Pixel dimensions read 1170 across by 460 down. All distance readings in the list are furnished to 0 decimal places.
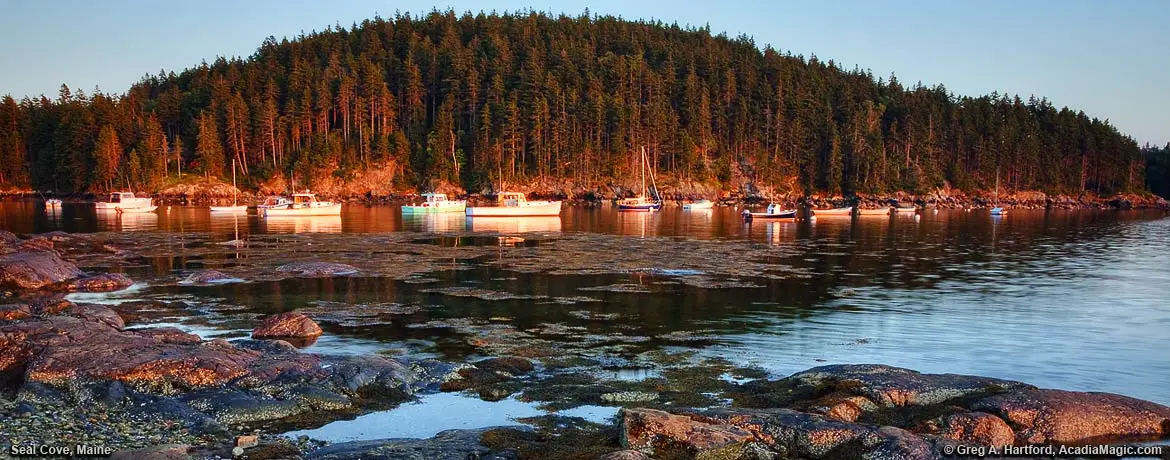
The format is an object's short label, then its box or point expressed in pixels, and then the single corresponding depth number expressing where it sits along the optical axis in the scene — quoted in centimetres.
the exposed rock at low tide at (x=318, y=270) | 3462
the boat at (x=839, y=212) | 10094
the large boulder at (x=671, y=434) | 1118
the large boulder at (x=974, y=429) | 1193
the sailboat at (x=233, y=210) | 9025
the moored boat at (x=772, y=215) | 8612
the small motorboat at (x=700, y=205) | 11176
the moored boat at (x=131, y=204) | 9456
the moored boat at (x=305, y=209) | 8962
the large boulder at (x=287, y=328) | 2073
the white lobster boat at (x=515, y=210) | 9050
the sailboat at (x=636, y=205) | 10412
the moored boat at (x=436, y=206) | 9869
